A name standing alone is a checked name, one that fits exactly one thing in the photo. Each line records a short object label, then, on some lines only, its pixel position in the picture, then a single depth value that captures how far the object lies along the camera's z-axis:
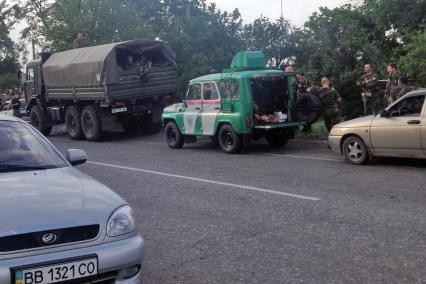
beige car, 9.50
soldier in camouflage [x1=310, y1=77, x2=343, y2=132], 13.66
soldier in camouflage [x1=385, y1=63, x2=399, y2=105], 13.30
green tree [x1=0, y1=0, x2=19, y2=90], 42.91
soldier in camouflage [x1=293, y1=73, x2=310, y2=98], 14.62
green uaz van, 12.38
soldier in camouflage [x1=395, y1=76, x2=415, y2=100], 12.76
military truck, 16.89
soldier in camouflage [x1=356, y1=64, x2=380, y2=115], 14.19
